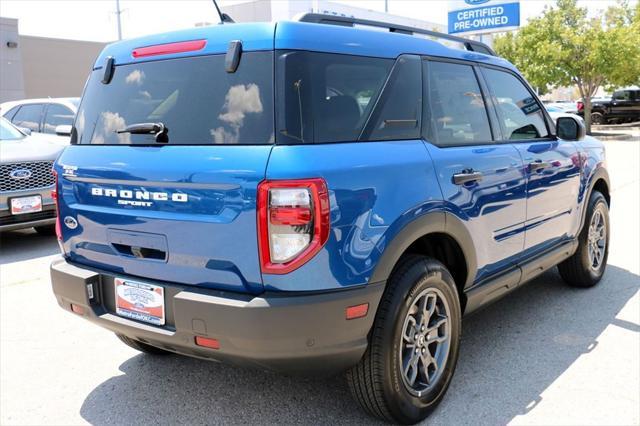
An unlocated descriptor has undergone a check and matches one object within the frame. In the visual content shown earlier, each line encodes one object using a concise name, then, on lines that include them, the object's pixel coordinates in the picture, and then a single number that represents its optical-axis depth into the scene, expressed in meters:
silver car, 6.85
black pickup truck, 31.44
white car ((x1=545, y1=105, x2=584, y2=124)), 20.69
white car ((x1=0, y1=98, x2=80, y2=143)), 9.74
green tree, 23.97
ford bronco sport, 2.44
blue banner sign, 22.20
